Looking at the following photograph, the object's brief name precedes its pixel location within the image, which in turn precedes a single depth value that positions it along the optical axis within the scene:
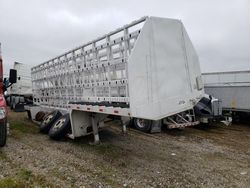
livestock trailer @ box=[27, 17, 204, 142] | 3.73
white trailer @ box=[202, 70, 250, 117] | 8.95
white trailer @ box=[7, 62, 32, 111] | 14.58
